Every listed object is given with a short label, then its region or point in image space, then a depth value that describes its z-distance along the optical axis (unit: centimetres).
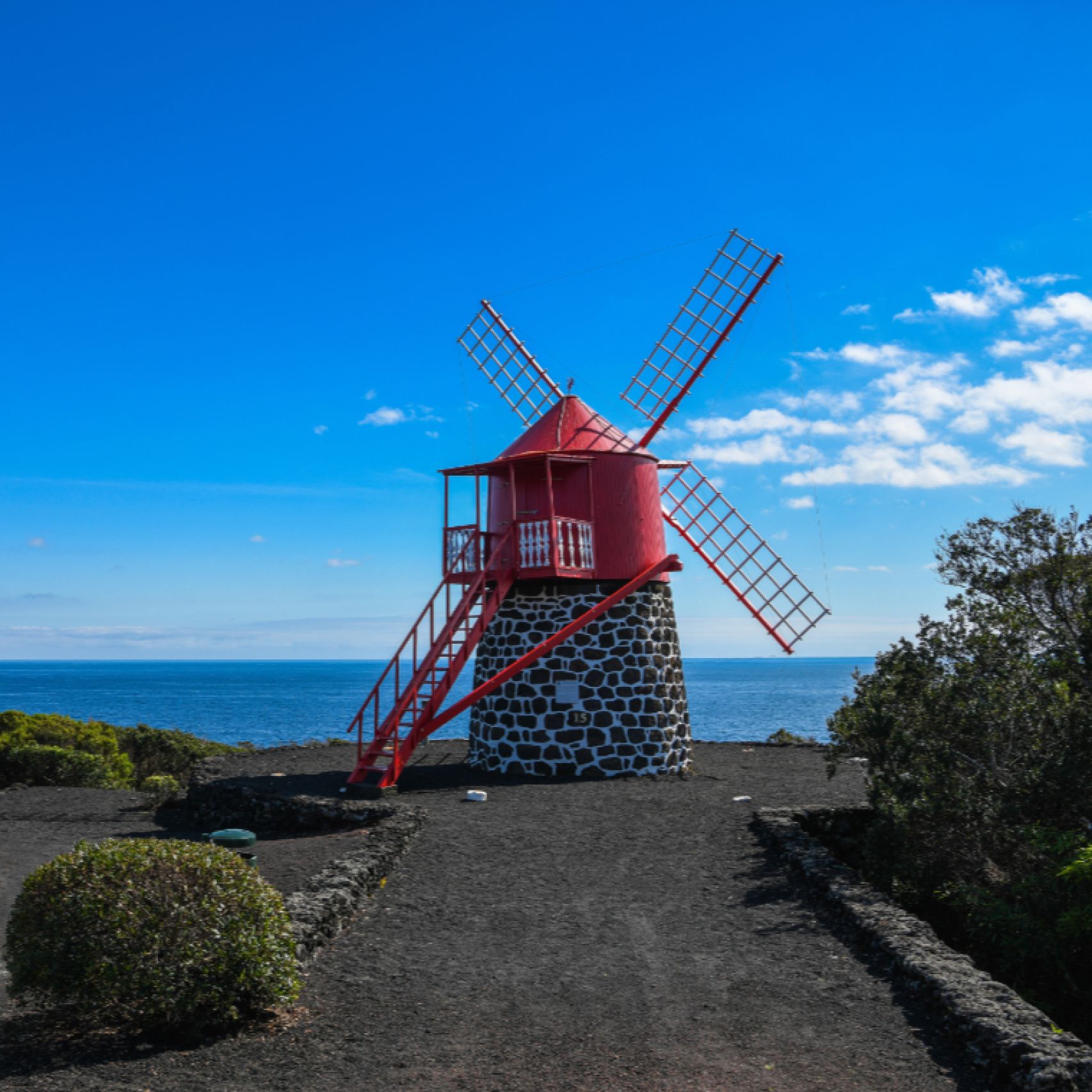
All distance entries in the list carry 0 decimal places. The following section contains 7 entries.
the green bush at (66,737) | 2330
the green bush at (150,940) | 652
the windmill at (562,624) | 1734
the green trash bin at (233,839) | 1240
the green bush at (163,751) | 2652
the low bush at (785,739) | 2483
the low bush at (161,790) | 1952
